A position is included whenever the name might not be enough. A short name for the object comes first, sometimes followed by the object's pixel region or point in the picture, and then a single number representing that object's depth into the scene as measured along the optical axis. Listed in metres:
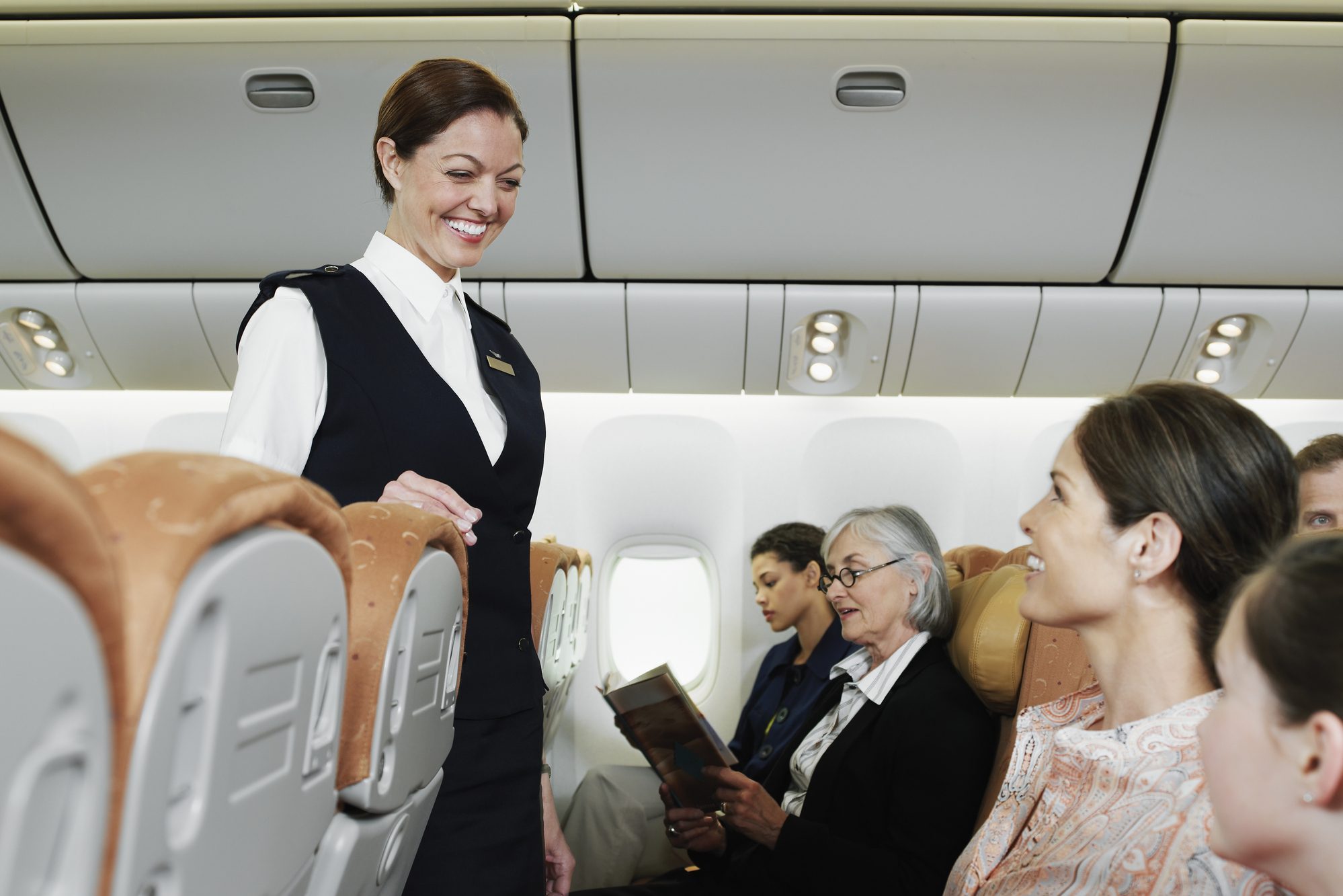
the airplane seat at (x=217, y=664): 0.46
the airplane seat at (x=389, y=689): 0.90
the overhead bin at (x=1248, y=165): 3.08
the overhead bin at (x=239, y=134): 3.06
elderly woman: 2.27
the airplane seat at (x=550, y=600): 2.97
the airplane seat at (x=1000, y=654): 2.16
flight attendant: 1.37
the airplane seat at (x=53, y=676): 0.36
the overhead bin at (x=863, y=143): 3.07
